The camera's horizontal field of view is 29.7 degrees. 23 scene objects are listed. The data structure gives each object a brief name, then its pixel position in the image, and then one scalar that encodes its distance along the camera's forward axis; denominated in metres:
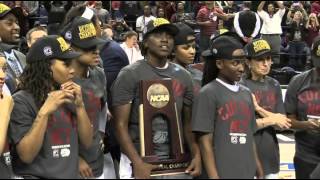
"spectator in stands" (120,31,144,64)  10.59
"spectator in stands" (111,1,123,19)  16.82
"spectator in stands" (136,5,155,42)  14.50
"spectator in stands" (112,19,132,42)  13.37
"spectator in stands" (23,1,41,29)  15.68
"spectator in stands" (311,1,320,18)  13.77
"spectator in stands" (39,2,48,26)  15.36
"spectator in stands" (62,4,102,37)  4.57
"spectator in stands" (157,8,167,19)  15.78
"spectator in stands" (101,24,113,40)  7.39
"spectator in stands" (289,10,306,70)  12.62
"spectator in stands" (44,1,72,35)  12.86
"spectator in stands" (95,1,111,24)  11.64
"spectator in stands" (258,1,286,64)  12.96
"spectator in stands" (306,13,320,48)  12.78
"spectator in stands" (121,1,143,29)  16.96
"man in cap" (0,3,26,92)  4.85
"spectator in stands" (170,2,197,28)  13.70
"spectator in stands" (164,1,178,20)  16.38
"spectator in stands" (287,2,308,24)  13.68
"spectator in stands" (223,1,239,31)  15.41
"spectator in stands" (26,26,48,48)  6.20
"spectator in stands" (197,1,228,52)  12.25
